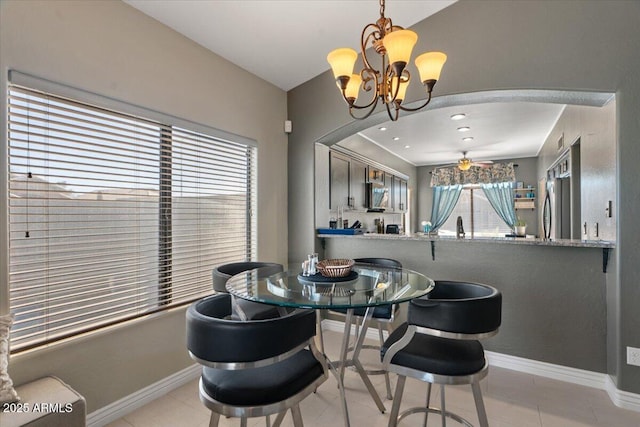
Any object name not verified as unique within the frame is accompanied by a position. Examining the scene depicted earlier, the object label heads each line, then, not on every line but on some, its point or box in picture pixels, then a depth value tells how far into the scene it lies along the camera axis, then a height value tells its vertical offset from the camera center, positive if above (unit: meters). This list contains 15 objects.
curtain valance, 6.64 +0.86
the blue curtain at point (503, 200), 7.43 +0.38
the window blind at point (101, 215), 1.75 +0.00
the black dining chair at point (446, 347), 1.53 -0.69
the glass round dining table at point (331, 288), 1.57 -0.42
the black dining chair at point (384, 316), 2.35 -0.76
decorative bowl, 2.04 -0.34
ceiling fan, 6.09 +1.00
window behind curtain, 7.82 -0.03
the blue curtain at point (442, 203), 8.17 +0.33
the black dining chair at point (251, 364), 1.26 -0.59
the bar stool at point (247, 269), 2.30 -0.45
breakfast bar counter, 2.46 -0.57
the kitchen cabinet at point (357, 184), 4.67 +0.47
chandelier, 1.70 +0.87
